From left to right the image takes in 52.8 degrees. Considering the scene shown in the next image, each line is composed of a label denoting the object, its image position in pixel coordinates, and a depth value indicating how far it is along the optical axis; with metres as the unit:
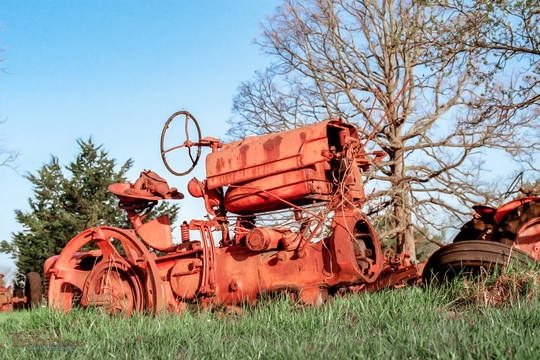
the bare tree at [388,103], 14.20
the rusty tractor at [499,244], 5.07
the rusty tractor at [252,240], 5.66
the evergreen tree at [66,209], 15.45
